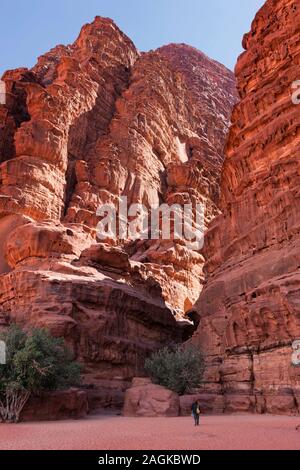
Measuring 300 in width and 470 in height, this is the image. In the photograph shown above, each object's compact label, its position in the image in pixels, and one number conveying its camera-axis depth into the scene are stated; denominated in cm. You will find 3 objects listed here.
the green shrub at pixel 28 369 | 1919
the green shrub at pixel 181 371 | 2612
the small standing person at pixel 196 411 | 1608
